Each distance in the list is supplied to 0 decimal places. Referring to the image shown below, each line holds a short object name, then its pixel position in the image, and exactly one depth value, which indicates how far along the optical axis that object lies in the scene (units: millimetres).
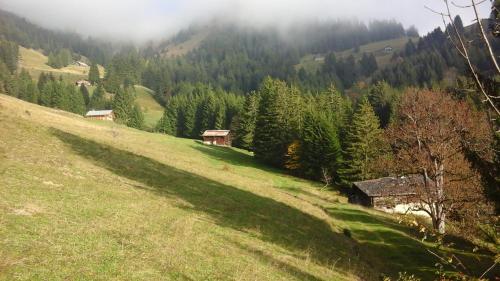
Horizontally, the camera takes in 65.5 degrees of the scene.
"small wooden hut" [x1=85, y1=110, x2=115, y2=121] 125875
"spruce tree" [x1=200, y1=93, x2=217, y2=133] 123481
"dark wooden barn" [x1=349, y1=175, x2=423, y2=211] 55594
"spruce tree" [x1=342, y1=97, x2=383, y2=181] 65375
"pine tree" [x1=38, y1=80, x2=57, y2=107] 134500
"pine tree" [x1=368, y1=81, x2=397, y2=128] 104250
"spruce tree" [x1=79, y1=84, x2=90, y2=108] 161250
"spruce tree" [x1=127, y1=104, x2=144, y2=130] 135250
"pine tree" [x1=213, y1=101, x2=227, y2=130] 118062
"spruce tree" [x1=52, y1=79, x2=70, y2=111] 132250
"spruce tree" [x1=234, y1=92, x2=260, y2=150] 95562
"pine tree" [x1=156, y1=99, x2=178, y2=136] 132250
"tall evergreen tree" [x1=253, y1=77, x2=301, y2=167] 77125
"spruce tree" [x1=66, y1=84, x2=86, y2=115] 138250
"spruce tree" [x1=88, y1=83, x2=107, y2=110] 156500
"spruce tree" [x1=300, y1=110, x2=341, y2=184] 67375
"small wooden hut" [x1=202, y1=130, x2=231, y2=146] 105719
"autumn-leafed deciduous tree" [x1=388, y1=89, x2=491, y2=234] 35688
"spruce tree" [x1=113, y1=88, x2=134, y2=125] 136750
